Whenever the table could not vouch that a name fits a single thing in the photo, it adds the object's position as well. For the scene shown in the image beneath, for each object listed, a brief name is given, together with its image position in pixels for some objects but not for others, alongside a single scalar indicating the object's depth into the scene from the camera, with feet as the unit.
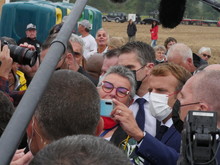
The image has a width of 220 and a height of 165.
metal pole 4.08
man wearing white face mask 9.80
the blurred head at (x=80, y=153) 4.57
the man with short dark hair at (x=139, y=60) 14.97
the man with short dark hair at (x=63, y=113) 6.81
